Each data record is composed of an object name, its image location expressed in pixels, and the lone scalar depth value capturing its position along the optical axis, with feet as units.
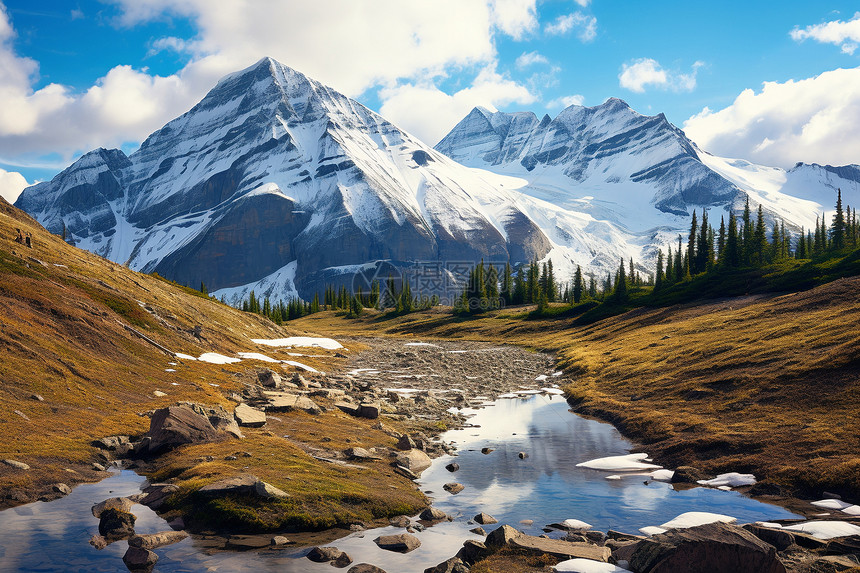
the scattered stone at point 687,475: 78.79
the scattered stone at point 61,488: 63.46
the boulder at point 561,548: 50.37
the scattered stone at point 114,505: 58.23
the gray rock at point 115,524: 53.93
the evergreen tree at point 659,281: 440.86
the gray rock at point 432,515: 63.46
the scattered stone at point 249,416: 97.50
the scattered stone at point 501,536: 52.95
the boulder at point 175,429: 81.46
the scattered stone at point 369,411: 118.83
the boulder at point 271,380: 142.92
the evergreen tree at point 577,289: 598.92
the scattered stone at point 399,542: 54.34
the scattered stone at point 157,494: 62.39
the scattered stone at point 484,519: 62.08
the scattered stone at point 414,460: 83.82
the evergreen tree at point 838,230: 474.49
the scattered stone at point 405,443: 94.38
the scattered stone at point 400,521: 61.36
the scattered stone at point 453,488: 74.64
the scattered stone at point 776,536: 50.88
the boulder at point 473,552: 51.07
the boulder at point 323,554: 50.93
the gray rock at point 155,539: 51.03
